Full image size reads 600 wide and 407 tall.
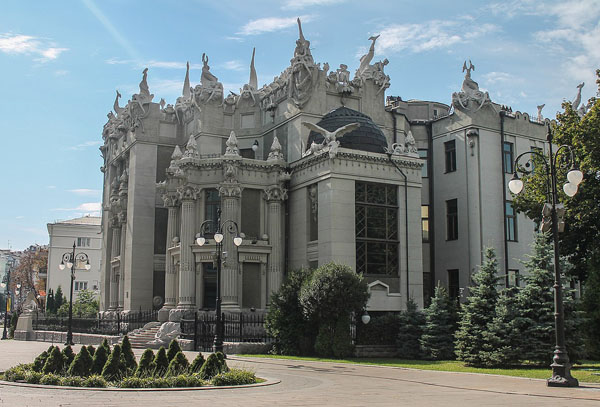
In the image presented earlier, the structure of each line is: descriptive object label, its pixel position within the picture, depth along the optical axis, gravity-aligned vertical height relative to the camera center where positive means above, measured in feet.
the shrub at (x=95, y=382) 61.87 -8.52
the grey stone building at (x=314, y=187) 136.36 +21.70
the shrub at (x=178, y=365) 65.56 -7.58
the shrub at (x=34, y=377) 64.23 -8.46
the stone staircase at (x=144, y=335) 136.65 -9.82
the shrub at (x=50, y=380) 63.36 -8.54
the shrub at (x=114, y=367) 64.49 -7.50
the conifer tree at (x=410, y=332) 112.41 -7.34
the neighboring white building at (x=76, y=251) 344.28 +19.21
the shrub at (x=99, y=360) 66.44 -7.08
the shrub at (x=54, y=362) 66.95 -7.35
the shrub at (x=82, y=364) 65.36 -7.39
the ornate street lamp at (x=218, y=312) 97.91 -3.55
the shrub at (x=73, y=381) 62.64 -8.60
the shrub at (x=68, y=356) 68.03 -6.87
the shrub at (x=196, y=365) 67.82 -7.67
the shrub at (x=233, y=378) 64.69 -8.64
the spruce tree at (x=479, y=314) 95.76 -3.68
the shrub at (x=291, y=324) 115.03 -6.13
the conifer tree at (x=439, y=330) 107.86 -6.68
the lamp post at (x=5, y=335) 196.32 -13.80
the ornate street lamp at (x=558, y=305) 65.98 -1.73
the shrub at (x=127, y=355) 66.99 -6.70
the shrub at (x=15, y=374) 66.55 -8.50
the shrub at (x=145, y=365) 64.80 -7.43
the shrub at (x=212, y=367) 66.59 -7.81
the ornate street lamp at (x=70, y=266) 133.56 +4.33
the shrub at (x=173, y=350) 69.23 -6.32
